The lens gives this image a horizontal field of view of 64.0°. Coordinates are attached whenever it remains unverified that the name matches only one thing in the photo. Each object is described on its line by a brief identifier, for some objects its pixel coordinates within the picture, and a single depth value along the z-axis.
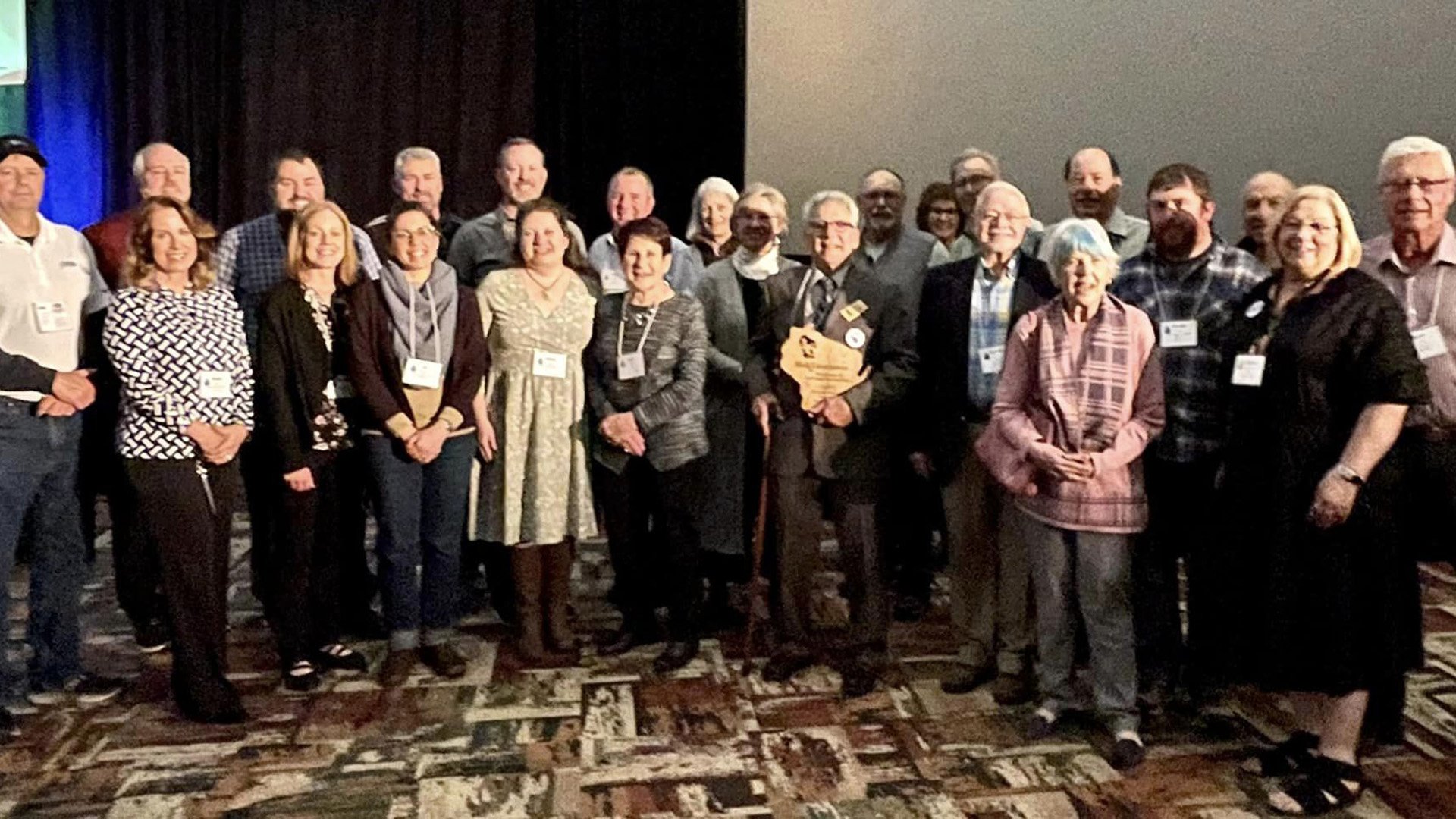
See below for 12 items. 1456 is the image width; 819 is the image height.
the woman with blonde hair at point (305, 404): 3.18
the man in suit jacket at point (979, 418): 3.20
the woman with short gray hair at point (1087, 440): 2.85
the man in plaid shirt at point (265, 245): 3.69
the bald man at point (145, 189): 3.62
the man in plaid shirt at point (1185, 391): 2.99
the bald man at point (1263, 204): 3.40
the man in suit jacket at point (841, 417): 3.30
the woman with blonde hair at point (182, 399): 2.94
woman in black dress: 2.53
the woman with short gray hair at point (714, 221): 4.08
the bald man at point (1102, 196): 3.79
